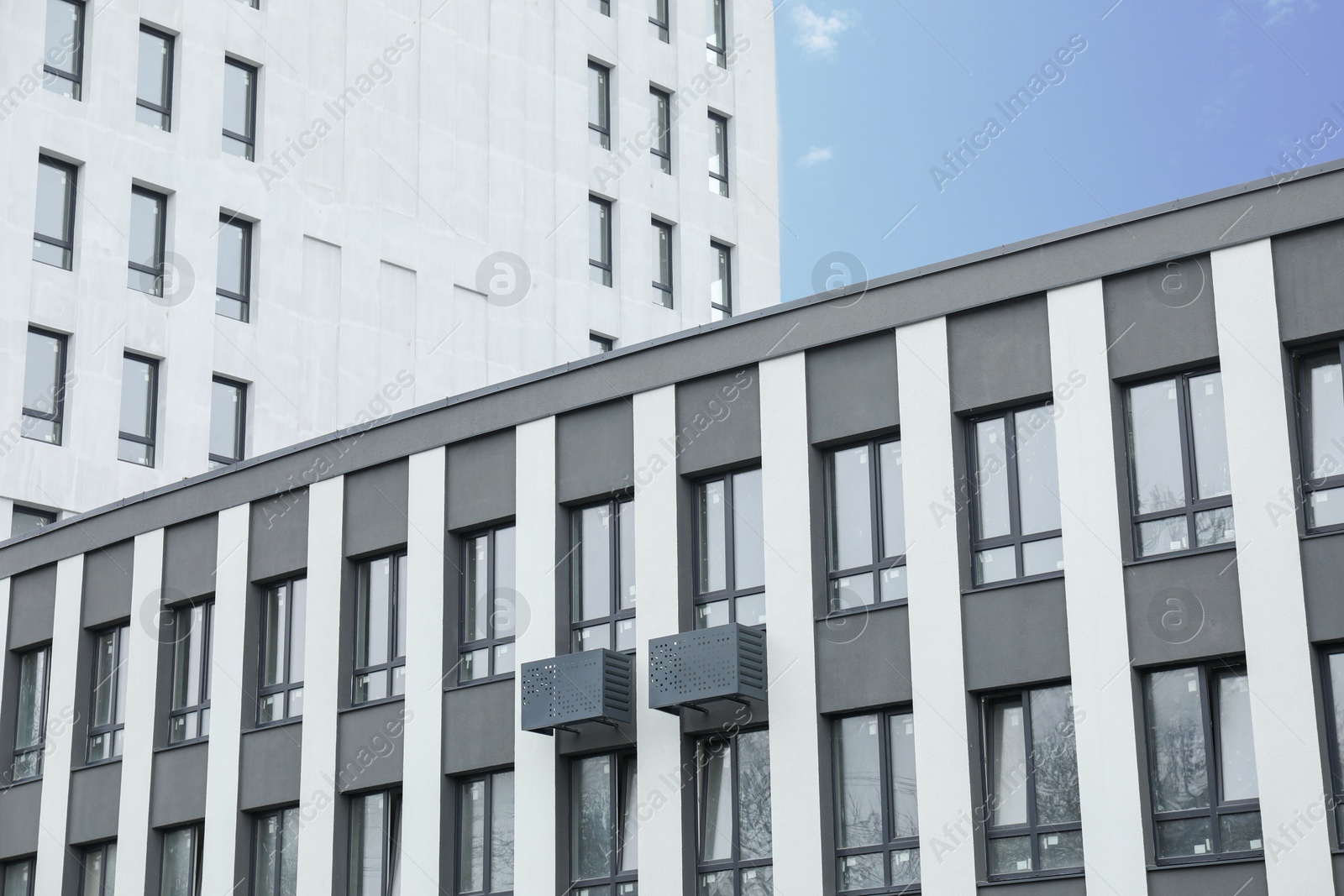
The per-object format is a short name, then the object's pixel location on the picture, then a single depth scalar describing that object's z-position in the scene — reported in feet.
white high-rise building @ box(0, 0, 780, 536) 127.54
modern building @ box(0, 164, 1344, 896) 59.21
